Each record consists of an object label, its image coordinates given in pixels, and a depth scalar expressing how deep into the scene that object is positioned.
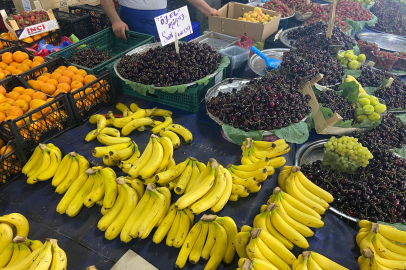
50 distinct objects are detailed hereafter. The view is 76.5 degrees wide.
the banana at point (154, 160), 1.72
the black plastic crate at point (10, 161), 1.97
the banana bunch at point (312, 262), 1.23
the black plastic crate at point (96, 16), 4.33
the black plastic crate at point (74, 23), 4.11
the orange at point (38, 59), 3.14
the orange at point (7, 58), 3.10
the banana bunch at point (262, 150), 1.92
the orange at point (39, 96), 2.42
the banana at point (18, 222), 1.57
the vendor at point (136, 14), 3.66
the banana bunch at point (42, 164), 1.98
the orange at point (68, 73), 2.71
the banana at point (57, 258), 1.33
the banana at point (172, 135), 2.16
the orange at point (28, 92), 2.49
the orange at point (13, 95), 2.43
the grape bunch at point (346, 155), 1.94
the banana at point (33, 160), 2.04
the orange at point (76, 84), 2.58
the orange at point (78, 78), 2.68
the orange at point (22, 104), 2.32
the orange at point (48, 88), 2.56
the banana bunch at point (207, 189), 1.48
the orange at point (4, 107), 2.25
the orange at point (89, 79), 2.67
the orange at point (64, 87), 2.57
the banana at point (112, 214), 1.63
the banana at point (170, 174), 1.71
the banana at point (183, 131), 2.26
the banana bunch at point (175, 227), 1.52
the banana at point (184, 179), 1.65
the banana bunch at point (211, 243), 1.43
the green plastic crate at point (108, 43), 3.20
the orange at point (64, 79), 2.64
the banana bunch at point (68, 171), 1.90
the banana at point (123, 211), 1.60
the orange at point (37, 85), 2.62
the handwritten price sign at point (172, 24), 2.51
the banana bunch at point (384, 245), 1.34
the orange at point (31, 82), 2.67
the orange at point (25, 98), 2.41
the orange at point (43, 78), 2.67
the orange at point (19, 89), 2.53
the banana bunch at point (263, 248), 1.28
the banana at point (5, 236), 1.47
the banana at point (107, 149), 1.99
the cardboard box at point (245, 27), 3.69
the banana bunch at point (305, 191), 1.65
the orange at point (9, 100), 2.33
